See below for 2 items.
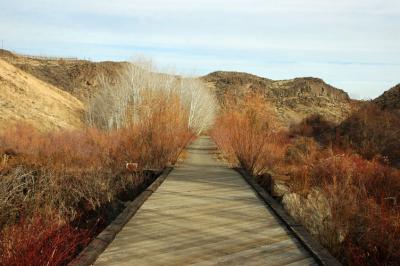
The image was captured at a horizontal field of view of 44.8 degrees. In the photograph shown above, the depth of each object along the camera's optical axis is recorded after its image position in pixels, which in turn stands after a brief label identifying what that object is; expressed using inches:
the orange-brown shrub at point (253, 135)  601.0
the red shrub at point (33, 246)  188.1
